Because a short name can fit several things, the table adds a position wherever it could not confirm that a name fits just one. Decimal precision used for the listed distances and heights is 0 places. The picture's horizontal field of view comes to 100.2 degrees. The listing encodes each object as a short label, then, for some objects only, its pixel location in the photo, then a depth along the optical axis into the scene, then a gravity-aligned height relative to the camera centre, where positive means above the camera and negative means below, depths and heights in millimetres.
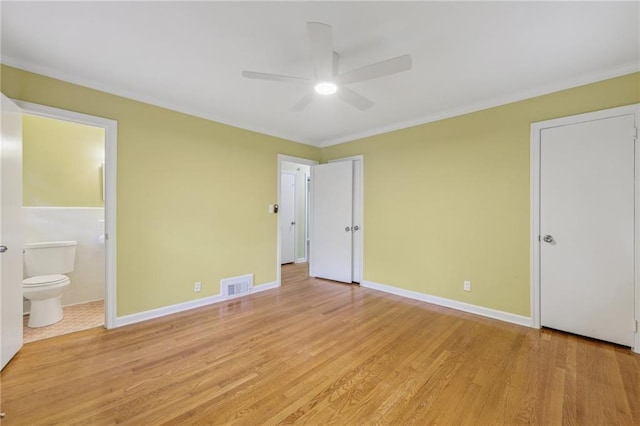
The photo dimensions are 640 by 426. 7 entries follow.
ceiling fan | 1617 +1027
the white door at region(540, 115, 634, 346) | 2330 -147
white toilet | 2711 -704
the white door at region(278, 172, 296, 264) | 5980 -105
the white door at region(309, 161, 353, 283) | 4434 -148
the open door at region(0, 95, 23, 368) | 1983 -143
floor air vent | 3609 -1020
